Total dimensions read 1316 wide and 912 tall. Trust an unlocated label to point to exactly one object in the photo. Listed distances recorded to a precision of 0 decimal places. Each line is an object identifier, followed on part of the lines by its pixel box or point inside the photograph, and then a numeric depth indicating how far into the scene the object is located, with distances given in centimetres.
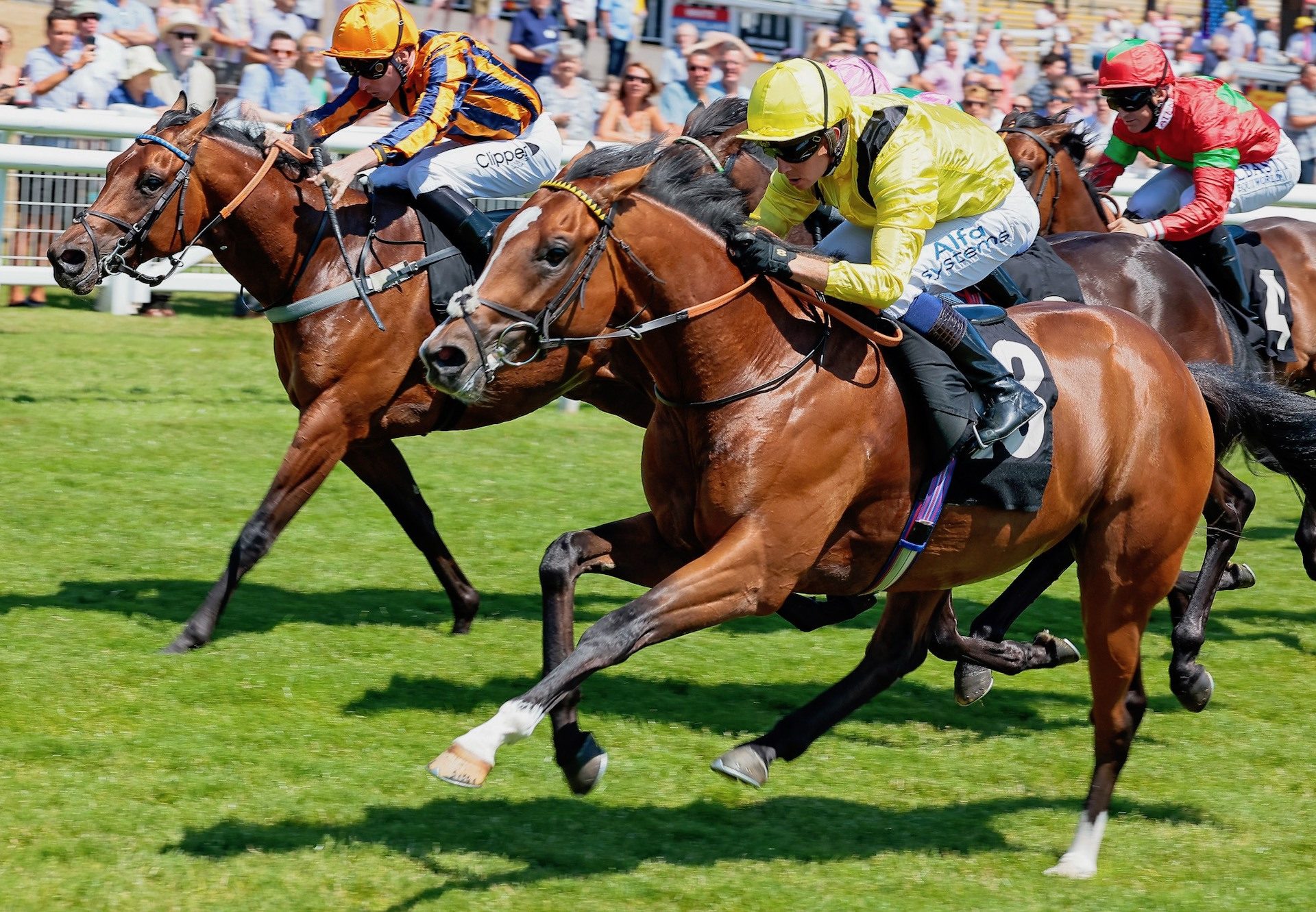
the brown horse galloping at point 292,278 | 1132
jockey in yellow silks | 782
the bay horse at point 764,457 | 739
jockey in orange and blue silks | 1179
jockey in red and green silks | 1320
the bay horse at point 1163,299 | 1195
